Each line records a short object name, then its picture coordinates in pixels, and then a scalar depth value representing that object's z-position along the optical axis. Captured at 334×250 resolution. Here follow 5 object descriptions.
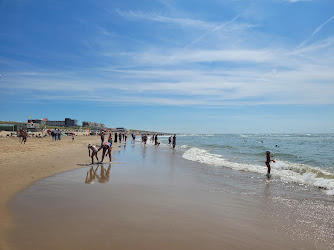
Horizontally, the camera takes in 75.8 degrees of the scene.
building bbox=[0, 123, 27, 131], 65.88
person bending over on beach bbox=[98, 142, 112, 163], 14.82
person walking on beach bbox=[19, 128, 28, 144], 28.23
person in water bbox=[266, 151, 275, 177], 12.46
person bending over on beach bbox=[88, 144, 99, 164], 13.90
